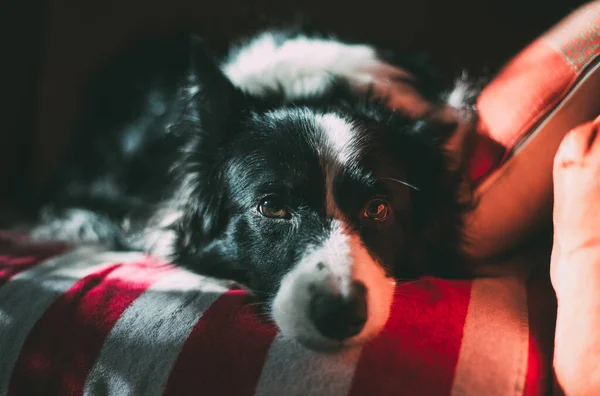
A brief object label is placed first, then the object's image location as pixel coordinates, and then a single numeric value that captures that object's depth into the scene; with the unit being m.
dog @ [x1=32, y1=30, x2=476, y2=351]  0.34
